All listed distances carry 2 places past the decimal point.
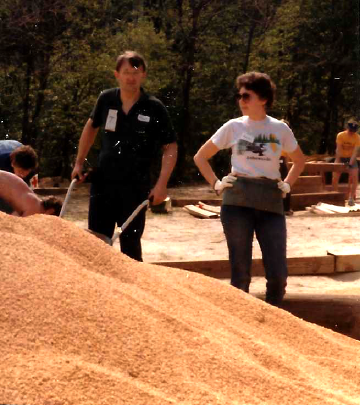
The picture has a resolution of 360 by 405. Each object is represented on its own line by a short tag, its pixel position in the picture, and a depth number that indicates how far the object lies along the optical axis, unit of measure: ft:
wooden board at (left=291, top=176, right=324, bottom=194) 51.78
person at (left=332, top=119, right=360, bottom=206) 49.47
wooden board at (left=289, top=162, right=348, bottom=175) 51.27
